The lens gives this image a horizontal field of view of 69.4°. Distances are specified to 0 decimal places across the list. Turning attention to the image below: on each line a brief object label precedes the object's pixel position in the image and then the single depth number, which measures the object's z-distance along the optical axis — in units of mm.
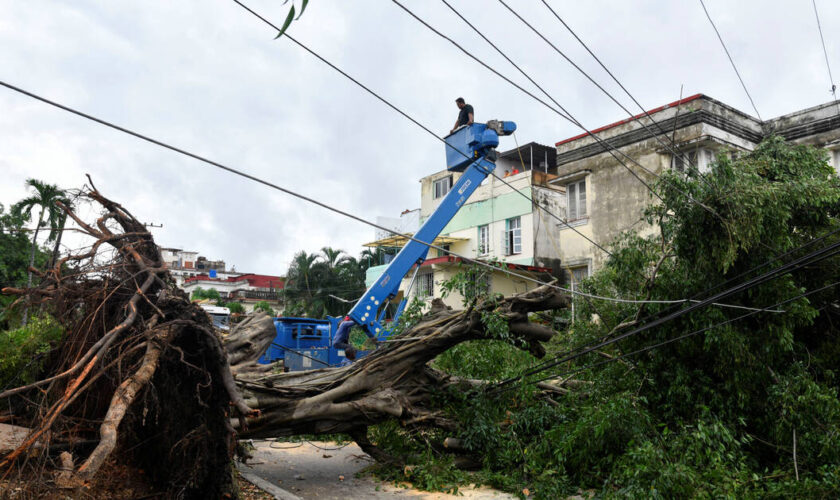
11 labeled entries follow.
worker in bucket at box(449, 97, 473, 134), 11688
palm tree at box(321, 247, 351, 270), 43625
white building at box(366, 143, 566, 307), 24047
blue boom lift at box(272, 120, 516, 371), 11112
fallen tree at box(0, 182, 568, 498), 4809
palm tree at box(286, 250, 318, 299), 42500
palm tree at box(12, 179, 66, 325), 24242
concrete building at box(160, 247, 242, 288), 79112
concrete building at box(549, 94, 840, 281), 16109
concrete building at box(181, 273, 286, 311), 59816
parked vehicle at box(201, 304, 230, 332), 18397
